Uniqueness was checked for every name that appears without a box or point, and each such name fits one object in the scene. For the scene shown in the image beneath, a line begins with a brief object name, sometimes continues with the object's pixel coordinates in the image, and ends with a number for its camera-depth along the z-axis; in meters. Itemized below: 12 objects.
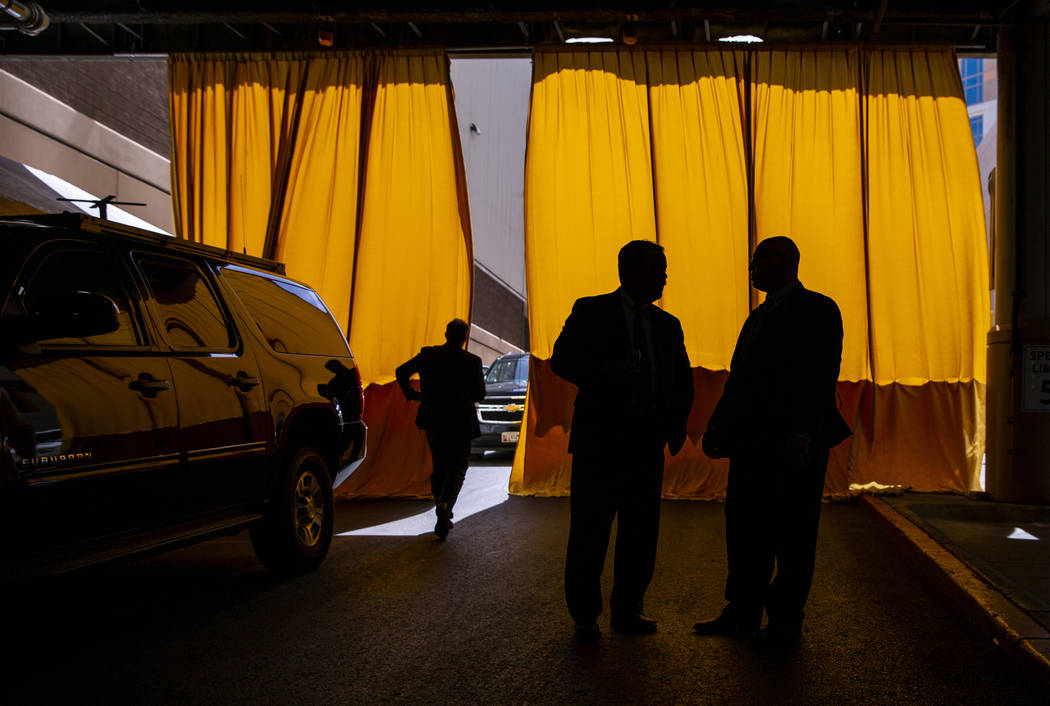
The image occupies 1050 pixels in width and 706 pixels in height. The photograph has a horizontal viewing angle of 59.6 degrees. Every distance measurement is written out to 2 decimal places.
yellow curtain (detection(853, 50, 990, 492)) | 9.88
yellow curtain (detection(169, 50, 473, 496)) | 10.36
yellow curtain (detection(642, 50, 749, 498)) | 10.10
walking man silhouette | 7.66
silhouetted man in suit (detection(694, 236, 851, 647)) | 4.29
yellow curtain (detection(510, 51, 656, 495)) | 10.25
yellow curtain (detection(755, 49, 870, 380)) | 9.99
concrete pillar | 8.90
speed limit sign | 8.89
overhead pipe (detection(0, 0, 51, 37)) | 9.36
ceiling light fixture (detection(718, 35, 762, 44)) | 9.88
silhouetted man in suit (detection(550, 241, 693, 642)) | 4.44
